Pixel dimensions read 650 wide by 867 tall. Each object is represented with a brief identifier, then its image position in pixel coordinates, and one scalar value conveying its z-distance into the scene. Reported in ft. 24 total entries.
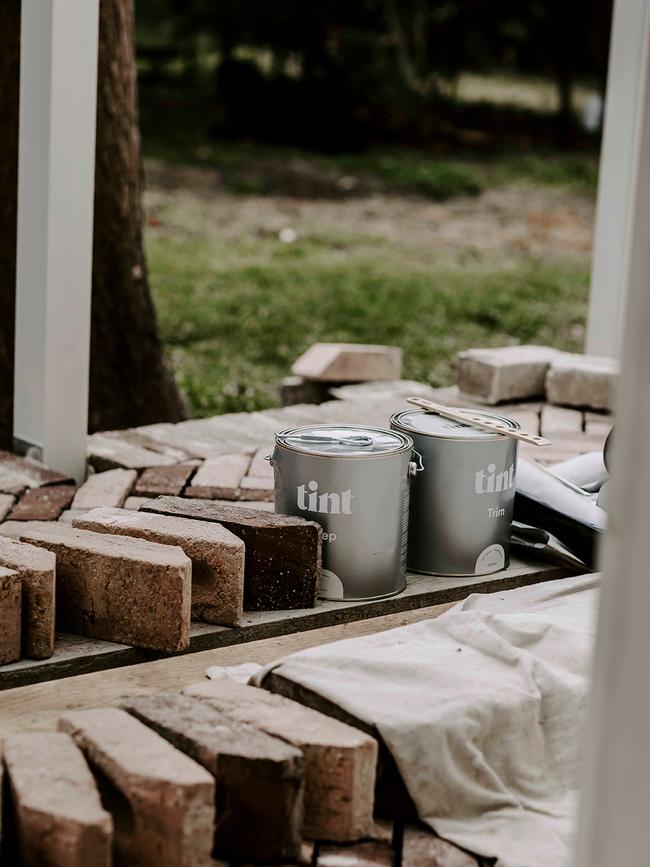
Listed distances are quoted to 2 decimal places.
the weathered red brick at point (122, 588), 9.03
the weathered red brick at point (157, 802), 6.64
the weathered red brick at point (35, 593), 8.88
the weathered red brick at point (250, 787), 7.02
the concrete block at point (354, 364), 18.67
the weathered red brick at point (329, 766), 7.26
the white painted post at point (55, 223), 12.78
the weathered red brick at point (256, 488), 12.91
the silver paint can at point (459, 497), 10.66
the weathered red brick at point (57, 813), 6.40
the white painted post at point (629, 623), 4.35
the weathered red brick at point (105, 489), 12.71
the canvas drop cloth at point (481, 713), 7.59
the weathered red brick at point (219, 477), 12.96
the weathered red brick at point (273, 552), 9.98
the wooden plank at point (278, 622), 9.13
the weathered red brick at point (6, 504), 12.35
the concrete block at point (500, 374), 17.31
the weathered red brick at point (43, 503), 12.26
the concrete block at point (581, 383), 17.24
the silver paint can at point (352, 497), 10.03
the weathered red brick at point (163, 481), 12.95
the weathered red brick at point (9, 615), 8.64
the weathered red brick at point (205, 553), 9.61
